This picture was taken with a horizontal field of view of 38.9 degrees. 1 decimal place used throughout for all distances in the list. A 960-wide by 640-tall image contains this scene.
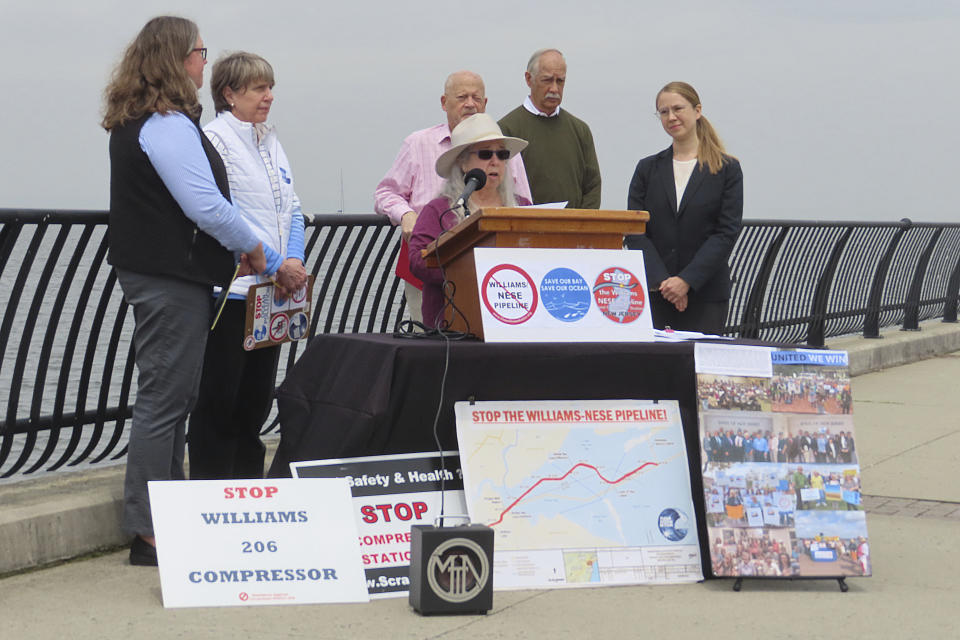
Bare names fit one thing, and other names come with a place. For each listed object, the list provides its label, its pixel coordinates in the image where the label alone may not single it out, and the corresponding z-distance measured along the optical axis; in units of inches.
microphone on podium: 199.8
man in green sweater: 276.2
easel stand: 192.9
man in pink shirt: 251.1
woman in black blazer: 257.3
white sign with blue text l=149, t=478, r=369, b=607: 180.1
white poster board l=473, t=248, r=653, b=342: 193.6
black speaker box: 176.7
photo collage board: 193.6
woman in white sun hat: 216.2
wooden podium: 193.6
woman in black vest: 194.2
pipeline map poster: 191.9
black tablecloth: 191.5
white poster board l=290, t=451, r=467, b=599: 188.9
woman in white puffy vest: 210.8
